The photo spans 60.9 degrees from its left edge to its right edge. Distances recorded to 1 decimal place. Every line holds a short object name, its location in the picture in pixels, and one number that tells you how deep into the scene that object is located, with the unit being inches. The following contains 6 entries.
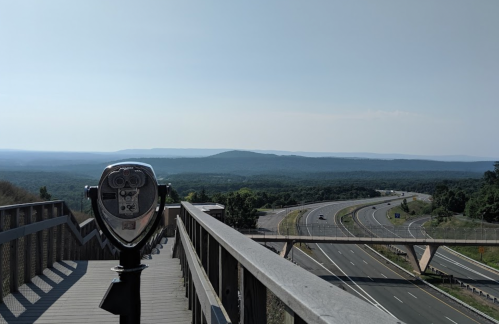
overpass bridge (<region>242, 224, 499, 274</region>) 1359.5
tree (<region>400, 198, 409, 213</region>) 3427.9
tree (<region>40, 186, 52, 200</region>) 1373.0
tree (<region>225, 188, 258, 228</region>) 2165.4
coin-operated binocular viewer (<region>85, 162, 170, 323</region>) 98.8
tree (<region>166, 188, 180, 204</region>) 2425.2
